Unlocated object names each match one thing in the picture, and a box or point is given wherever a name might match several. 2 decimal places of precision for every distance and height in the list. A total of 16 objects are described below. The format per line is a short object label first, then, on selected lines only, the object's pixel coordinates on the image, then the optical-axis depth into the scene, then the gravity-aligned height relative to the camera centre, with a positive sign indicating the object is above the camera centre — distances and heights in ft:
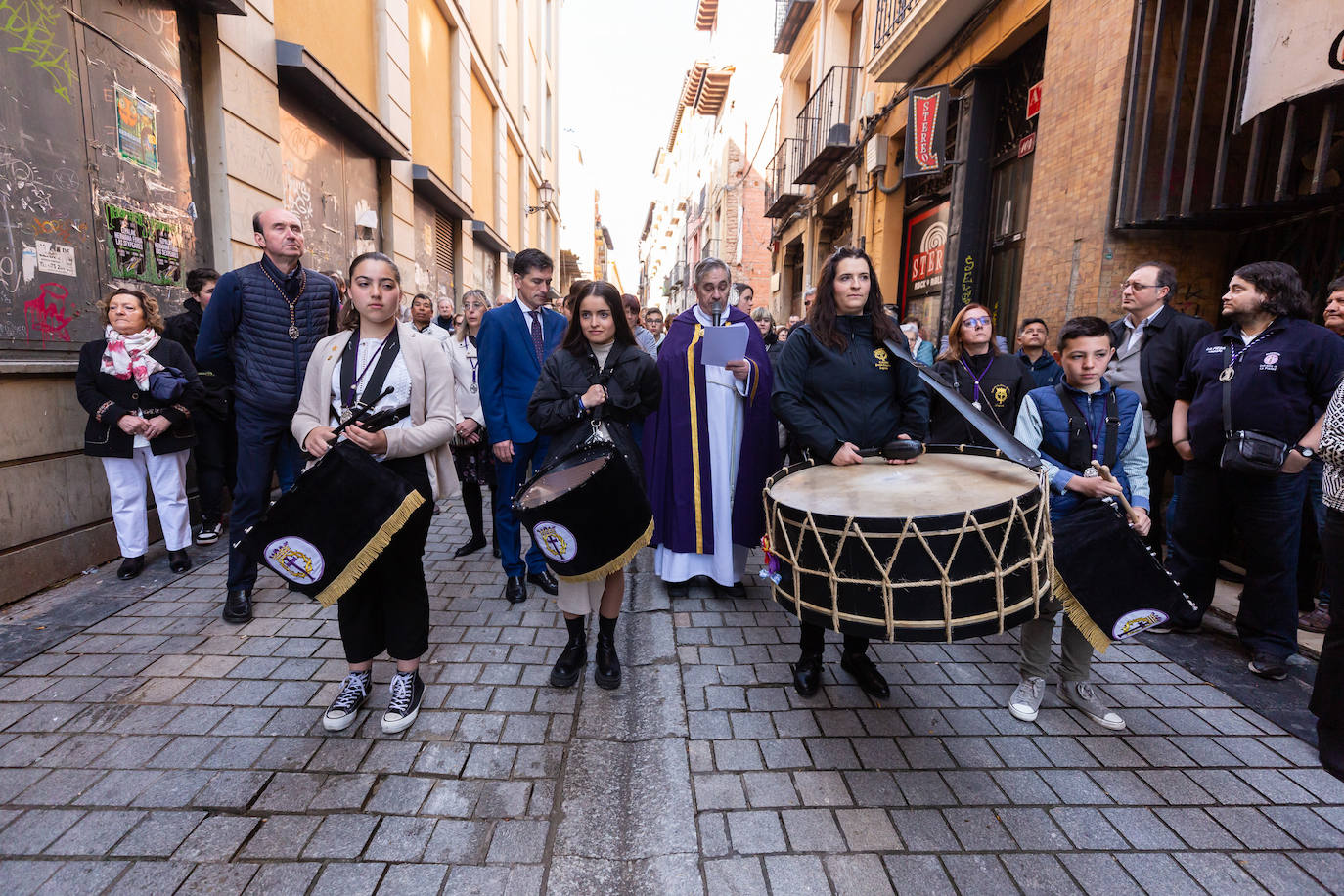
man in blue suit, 14.23 -1.10
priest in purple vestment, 14.14 -2.26
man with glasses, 14.26 +0.05
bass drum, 6.77 -2.17
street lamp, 84.38 +17.56
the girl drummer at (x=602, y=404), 10.46 -1.01
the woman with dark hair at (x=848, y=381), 10.59 -0.60
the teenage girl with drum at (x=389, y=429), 9.26 -1.38
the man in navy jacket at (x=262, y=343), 12.10 -0.37
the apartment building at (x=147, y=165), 13.51 +4.18
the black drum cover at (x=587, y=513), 9.03 -2.43
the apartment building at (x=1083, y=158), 16.31 +5.90
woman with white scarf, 14.11 -2.01
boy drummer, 10.19 -1.41
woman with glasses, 15.19 -0.64
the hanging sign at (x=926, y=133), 30.01 +9.36
